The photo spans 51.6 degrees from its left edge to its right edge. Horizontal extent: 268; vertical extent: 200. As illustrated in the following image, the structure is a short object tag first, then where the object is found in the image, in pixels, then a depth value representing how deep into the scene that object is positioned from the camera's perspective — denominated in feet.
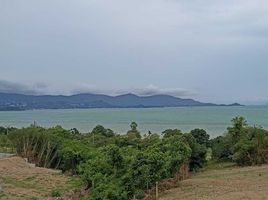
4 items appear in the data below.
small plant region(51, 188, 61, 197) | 48.11
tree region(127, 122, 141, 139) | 85.67
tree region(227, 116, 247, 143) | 88.76
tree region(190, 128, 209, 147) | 108.93
